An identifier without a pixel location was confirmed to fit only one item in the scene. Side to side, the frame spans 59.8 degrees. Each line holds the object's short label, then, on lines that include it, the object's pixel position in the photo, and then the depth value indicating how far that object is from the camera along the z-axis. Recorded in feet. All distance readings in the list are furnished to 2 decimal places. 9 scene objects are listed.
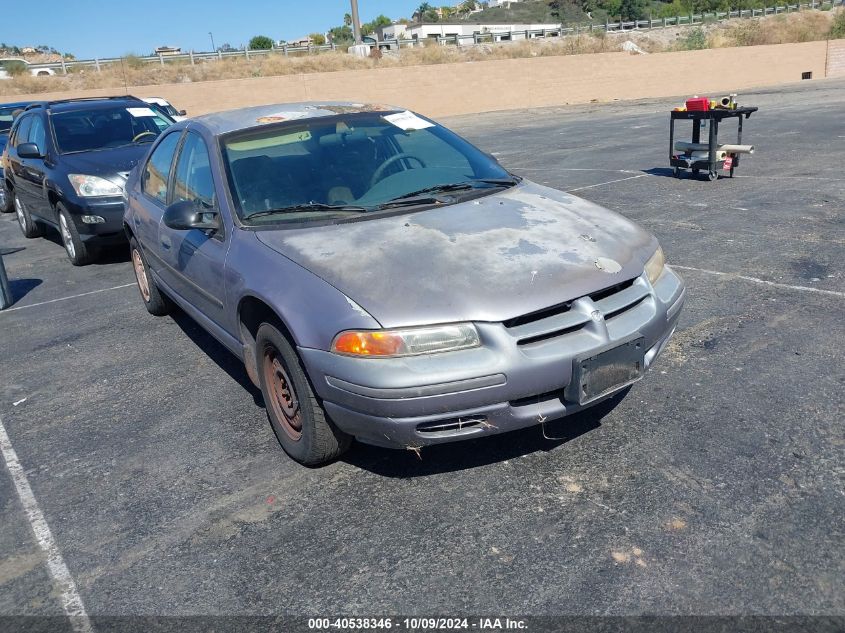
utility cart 31.01
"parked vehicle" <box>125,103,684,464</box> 9.55
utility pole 130.11
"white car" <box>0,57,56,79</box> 111.14
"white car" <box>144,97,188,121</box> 55.39
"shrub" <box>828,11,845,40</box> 164.96
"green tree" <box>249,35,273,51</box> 264.23
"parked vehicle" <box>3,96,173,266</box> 25.68
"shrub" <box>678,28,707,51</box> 149.21
